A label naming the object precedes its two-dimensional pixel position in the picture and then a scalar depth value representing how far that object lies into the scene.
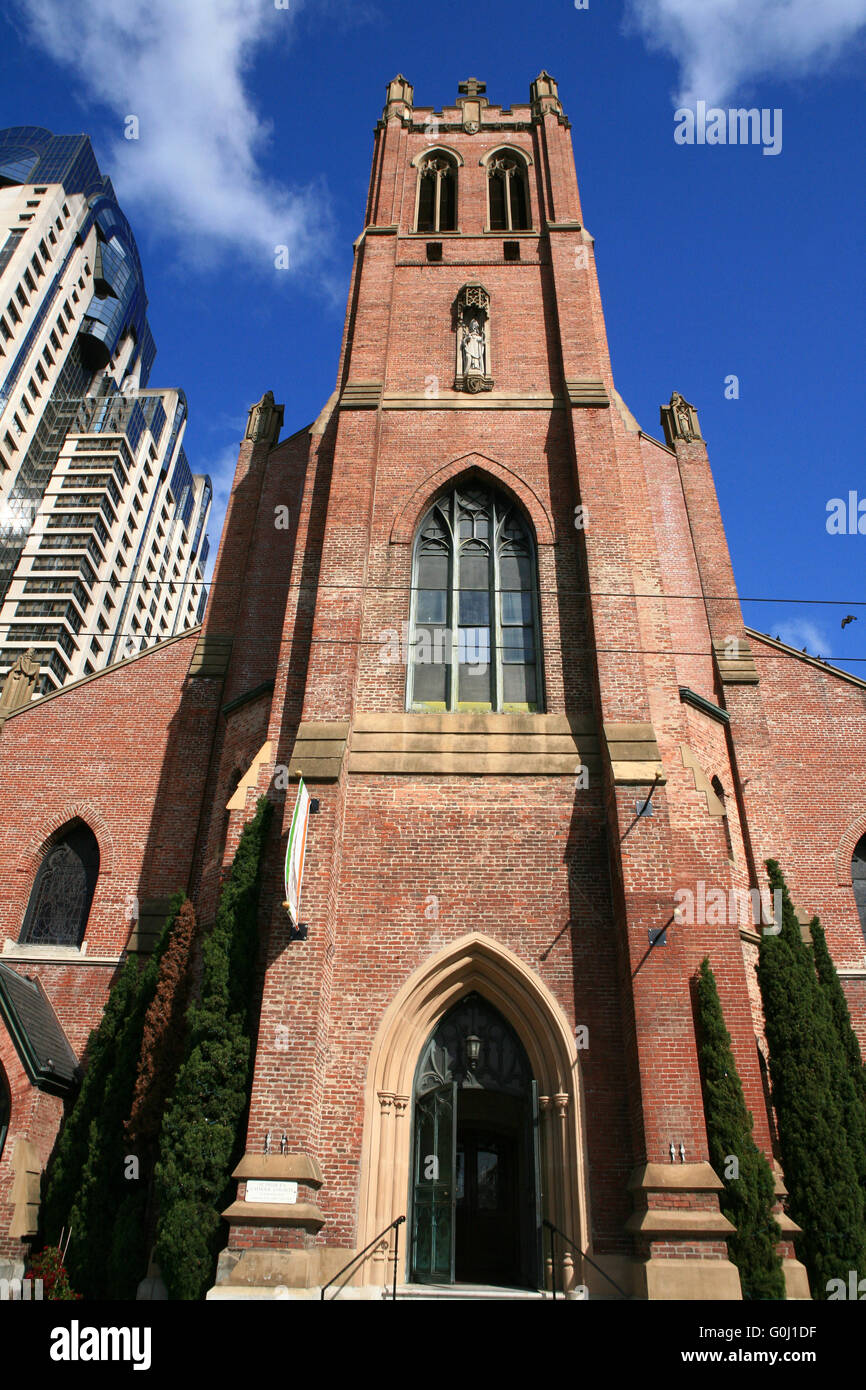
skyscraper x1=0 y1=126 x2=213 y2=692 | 65.62
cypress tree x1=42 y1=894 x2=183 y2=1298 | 10.59
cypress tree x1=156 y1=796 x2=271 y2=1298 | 9.47
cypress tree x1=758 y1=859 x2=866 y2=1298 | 10.27
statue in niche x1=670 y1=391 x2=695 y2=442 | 19.11
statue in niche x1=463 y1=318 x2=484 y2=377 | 16.84
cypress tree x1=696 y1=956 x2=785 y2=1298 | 9.24
